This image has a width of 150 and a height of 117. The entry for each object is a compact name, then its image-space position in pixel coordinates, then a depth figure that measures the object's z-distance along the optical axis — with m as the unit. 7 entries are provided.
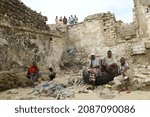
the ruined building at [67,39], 4.95
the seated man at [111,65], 4.24
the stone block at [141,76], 4.11
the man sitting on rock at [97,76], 4.10
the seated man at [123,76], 3.83
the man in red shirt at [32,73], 4.90
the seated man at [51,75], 5.23
